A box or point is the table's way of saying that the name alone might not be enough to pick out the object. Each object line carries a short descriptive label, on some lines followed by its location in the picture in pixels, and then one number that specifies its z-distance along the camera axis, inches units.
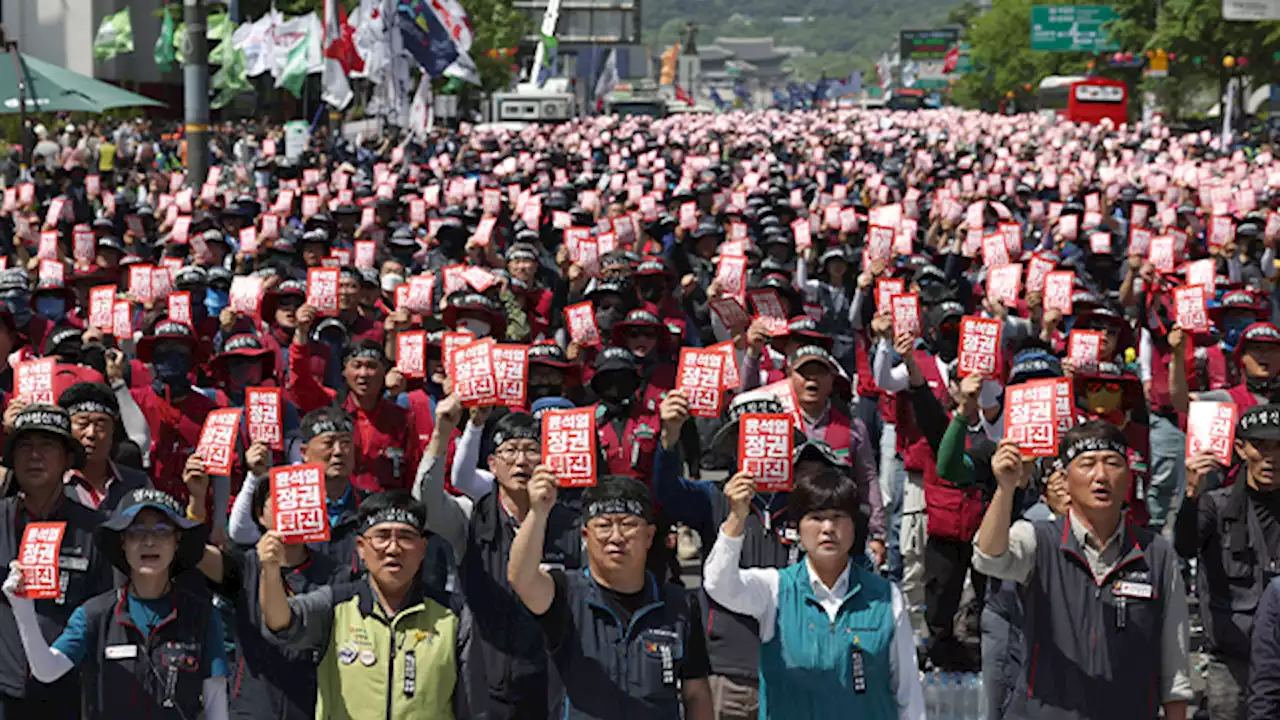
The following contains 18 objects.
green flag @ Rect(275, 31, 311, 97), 1286.9
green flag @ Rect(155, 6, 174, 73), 1664.6
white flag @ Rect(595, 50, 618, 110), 2549.2
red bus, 2411.4
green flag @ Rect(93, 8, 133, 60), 1851.6
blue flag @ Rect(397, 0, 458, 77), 1264.8
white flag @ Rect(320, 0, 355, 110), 1142.3
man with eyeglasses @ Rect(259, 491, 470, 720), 232.8
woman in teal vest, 221.5
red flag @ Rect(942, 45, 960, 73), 5285.4
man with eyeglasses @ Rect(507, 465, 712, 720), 223.0
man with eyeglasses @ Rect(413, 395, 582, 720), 253.9
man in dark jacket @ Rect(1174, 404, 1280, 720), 278.8
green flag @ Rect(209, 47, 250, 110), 1477.6
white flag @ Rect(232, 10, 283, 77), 1347.2
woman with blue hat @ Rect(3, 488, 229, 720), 237.1
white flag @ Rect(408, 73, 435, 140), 1346.0
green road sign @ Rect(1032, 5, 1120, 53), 2674.7
